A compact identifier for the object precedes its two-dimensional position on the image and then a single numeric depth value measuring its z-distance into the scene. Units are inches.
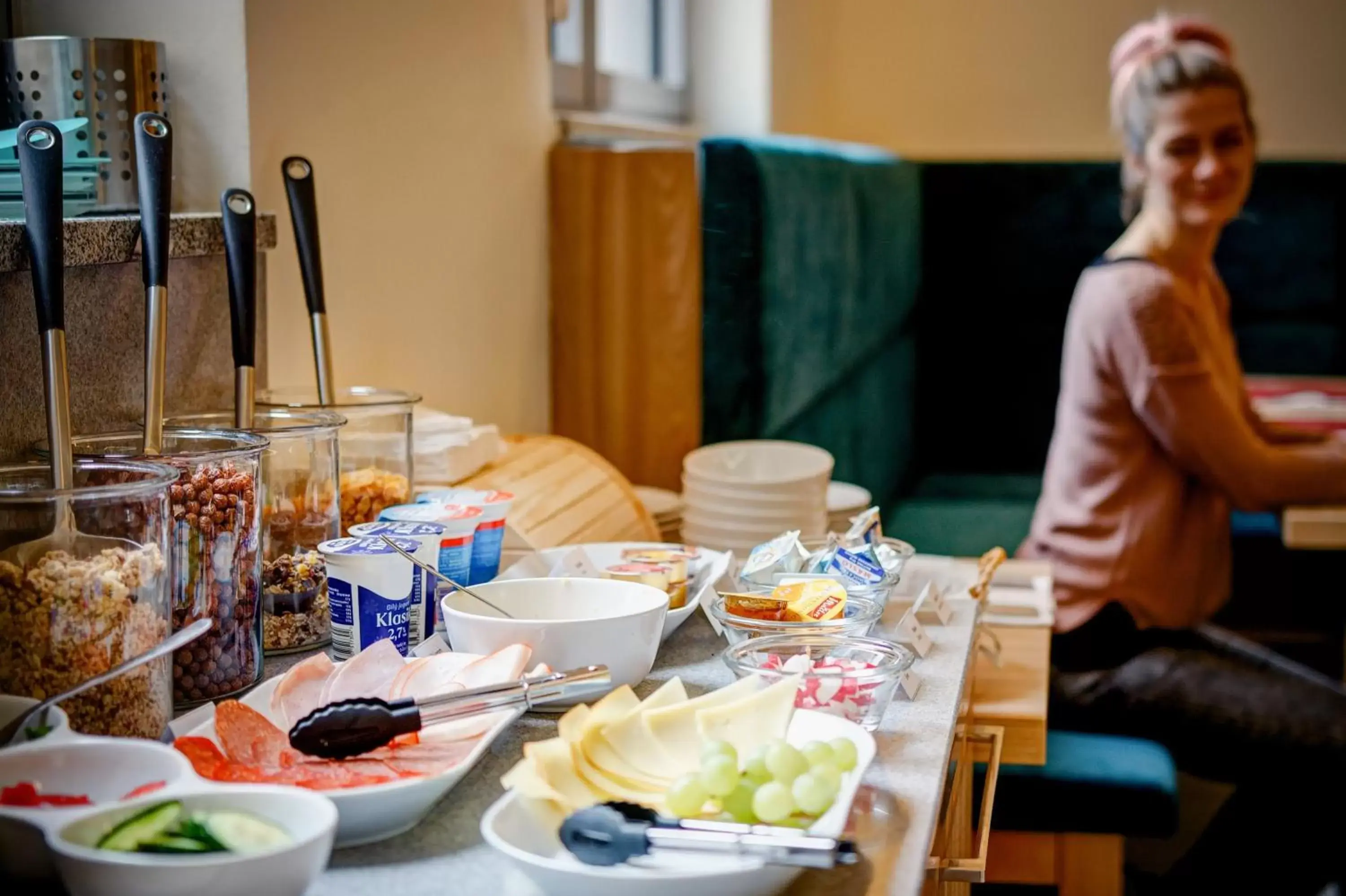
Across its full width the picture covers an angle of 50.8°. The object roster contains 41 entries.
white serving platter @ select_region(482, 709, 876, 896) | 27.0
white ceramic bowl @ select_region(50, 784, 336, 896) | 25.2
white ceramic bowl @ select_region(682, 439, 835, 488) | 76.9
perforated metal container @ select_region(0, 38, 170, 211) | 52.0
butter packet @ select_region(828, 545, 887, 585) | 48.6
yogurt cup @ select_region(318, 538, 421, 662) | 42.6
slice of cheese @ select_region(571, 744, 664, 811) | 30.8
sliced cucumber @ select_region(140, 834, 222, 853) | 26.1
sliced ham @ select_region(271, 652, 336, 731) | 36.8
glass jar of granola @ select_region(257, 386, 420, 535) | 51.8
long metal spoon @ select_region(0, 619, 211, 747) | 30.8
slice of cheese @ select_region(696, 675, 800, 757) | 32.9
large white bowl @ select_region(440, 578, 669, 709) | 39.3
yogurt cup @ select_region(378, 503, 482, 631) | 46.6
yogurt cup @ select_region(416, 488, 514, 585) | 49.4
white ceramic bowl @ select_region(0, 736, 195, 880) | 29.4
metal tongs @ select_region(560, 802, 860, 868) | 27.2
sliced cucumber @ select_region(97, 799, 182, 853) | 26.2
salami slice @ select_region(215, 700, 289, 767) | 33.6
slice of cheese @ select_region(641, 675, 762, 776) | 32.3
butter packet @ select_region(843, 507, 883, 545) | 55.1
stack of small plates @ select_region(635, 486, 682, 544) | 77.0
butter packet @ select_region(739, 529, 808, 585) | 51.0
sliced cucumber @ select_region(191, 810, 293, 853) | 26.3
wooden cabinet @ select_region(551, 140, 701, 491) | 92.0
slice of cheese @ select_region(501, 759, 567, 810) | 29.8
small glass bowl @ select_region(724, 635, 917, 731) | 38.0
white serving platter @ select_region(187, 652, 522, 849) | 29.8
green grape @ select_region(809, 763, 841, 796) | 29.7
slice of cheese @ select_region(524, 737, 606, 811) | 30.6
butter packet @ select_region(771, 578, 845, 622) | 44.8
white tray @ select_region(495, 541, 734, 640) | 50.8
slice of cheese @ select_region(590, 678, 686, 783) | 32.0
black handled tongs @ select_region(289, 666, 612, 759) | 32.8
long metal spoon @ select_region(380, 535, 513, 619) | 42.1
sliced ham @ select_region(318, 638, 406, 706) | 37.3
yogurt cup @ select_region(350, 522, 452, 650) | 44.7
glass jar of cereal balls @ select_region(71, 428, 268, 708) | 39.2
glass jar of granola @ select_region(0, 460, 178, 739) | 33.2
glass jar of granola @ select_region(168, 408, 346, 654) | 45.8
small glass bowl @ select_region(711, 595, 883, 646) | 43.6
